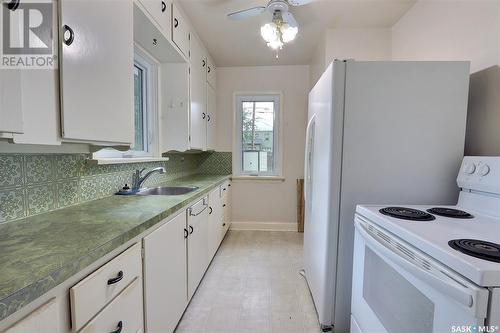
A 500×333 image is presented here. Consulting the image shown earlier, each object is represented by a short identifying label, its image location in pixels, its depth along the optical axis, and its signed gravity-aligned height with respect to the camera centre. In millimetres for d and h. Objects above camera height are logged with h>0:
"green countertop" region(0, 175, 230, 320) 577 -316
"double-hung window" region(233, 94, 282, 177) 3785 +250
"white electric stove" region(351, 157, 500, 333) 647 -342
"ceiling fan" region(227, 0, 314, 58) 1904 +1039
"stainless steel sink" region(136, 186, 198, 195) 2164 -363
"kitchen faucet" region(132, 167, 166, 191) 1979 -248
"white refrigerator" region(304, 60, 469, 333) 1426 +75
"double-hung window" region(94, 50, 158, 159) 2338 +409
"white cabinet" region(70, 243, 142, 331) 721 -462
